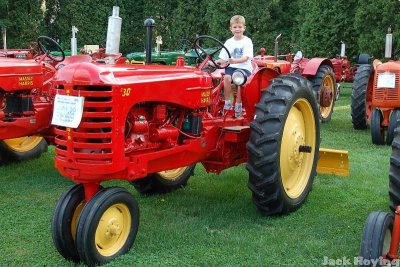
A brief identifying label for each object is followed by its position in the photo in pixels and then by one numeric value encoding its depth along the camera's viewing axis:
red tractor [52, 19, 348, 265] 3.50
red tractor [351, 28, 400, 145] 7.71
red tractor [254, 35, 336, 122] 10.24
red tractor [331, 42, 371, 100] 14.14
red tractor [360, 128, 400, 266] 3.09
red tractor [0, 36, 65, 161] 5.55
